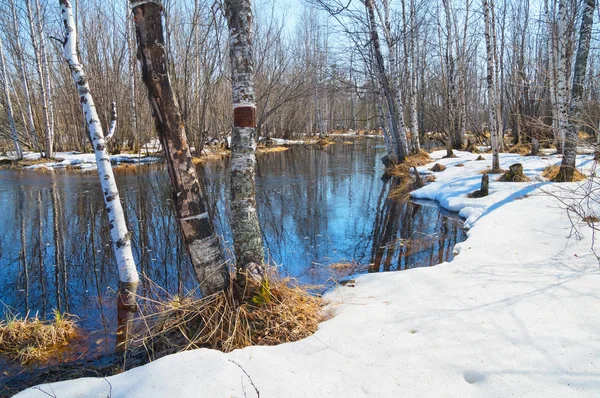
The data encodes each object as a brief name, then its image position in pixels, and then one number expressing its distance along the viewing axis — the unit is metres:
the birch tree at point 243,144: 3.12
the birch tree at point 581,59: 7.28
